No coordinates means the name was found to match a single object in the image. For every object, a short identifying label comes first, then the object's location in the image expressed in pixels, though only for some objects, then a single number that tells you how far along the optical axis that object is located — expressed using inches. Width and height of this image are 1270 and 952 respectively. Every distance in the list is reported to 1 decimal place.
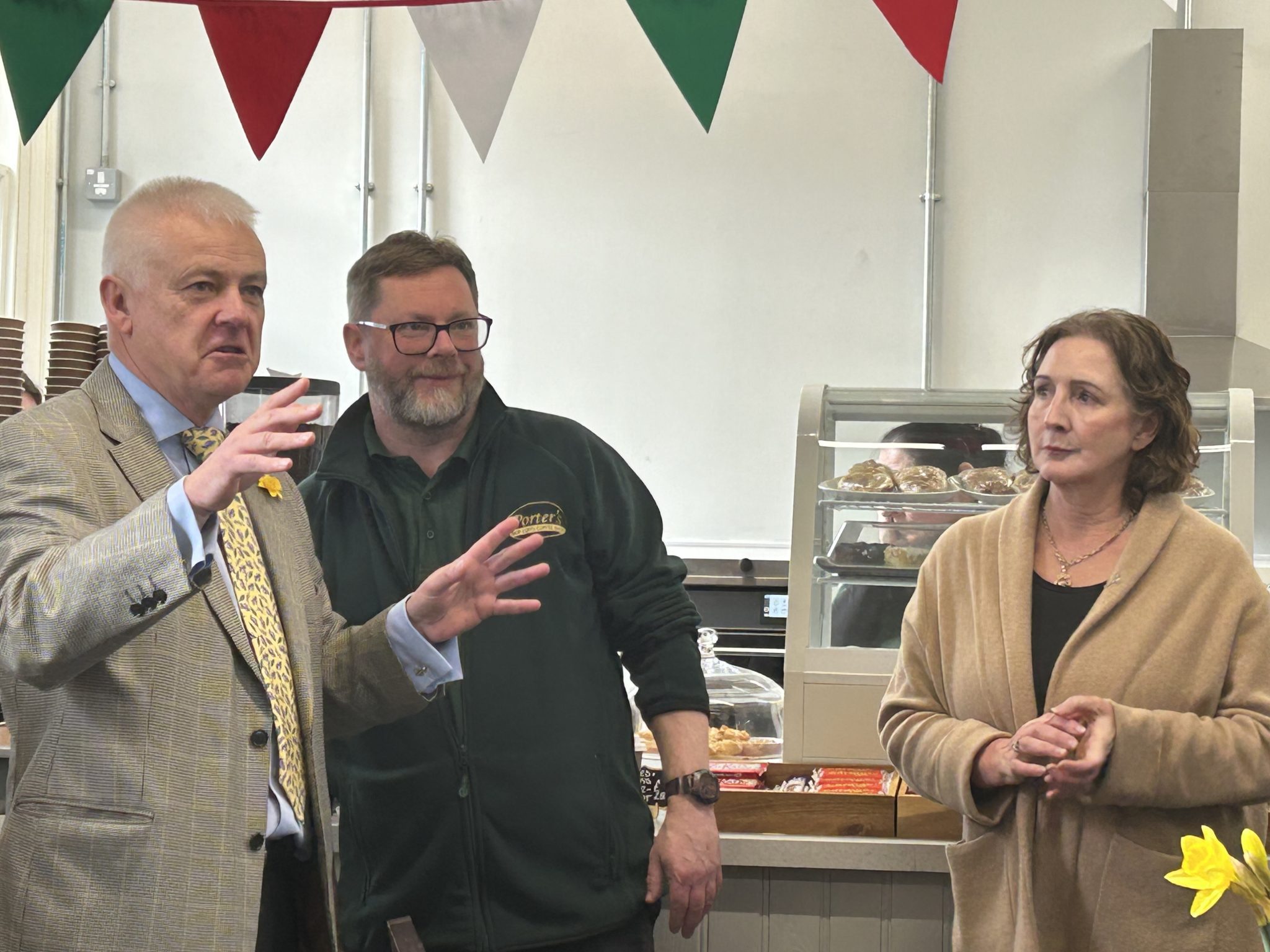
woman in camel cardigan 73.2
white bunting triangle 115.0
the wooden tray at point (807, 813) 96.4
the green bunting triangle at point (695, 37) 107.1
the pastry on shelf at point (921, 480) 118.9
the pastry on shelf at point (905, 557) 115.3
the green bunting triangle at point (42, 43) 102.4
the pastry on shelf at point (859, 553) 115.5
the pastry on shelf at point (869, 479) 117.2
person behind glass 112.9
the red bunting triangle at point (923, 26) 101.7
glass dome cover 114.3
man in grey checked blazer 55.9
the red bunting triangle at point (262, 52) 114.0
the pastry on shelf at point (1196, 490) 113.1
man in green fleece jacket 82.4
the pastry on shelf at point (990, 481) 119.2
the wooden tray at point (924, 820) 95.7
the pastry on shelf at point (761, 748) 111.1
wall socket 246.5
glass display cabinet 107.6
